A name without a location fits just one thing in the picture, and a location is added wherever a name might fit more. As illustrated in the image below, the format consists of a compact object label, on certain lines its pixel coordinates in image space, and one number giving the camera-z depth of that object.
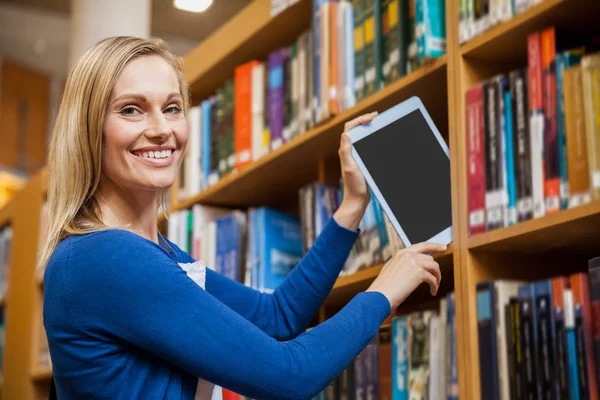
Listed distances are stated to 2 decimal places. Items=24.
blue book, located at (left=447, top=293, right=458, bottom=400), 1.46
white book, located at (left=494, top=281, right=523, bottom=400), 1.35
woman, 1.17
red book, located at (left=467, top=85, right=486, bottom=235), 1.45
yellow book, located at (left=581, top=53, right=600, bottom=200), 1.25
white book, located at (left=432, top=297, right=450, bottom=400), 1.50
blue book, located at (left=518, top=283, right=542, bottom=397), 1.29
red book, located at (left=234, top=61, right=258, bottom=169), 2.31
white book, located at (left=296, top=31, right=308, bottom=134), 2.07
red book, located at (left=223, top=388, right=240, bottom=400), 1.63
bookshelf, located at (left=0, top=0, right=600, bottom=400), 1.39
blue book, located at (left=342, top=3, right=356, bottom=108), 1.86
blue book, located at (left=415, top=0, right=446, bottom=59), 1.58
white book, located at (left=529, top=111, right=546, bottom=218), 1.34
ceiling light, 4.45
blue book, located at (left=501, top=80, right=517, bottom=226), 1.40
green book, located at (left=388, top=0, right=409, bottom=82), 1.69
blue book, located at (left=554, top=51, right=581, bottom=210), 1.30
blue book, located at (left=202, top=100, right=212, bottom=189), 2.54
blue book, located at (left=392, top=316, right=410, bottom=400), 1.62
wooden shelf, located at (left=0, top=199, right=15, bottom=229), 4.13
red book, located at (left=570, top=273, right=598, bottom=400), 1.21
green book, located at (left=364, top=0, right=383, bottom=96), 1.78
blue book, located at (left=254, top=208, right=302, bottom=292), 2.18
